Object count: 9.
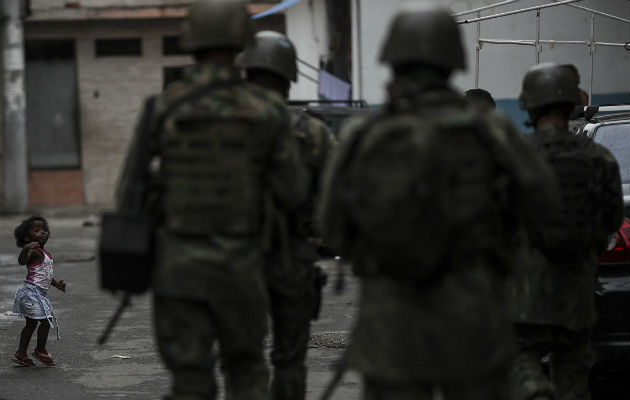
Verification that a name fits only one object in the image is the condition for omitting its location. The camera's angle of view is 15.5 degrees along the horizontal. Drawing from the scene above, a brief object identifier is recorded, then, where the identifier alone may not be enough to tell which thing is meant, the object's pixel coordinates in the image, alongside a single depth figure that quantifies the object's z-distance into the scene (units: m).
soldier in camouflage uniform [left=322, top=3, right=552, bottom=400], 7.21
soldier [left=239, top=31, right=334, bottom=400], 10.95
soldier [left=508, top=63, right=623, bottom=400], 10.55
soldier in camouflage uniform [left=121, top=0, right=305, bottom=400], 8.70
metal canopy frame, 21.05
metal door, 47.49
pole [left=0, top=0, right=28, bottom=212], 42.71
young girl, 15.42
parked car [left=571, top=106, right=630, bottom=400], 11.83
